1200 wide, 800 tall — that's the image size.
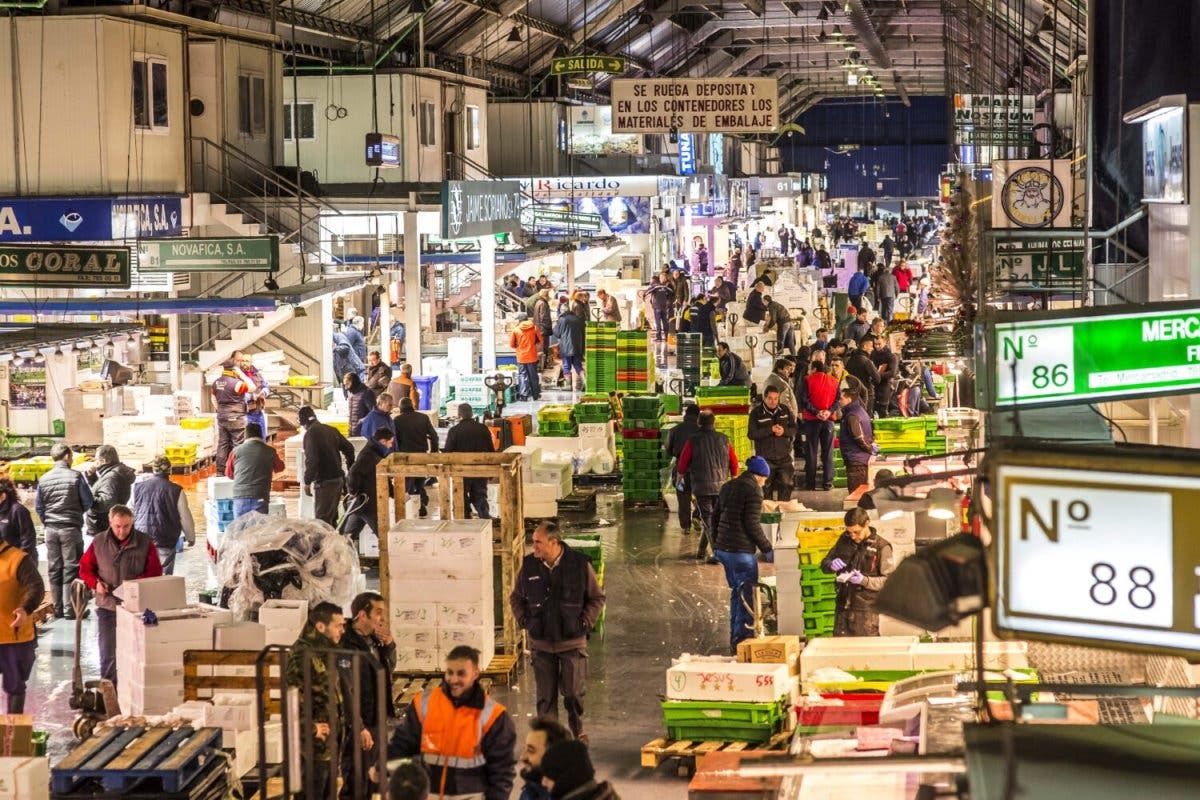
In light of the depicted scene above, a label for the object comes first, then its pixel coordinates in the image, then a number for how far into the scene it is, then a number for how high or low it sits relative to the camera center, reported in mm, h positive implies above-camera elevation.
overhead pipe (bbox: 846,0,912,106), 37438 +8232
